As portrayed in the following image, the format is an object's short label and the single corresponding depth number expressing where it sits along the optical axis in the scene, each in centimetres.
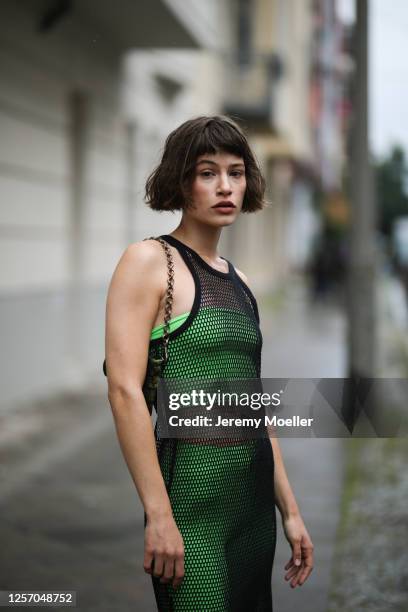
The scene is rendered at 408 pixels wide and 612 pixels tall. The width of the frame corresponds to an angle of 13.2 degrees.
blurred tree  1997
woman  376
